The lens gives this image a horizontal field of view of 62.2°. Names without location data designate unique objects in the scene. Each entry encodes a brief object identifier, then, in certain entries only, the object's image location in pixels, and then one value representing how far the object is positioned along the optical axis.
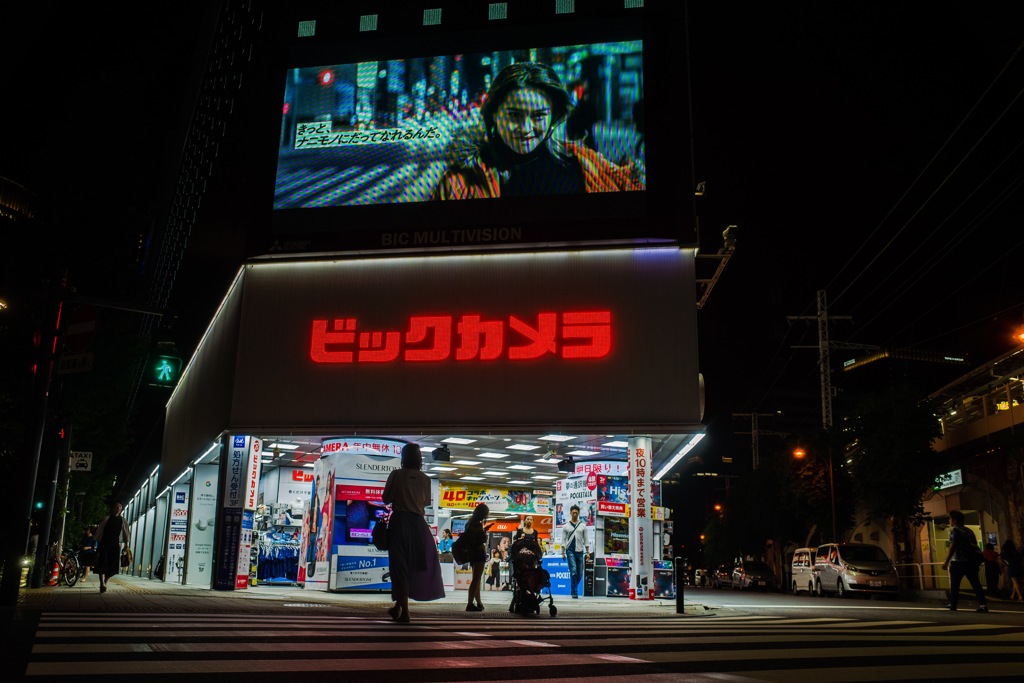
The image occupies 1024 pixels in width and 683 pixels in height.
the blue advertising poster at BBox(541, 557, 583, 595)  20.77
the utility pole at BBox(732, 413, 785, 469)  56.94
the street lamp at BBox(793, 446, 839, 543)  33.10
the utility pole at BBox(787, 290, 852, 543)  34.31
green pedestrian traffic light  16.02
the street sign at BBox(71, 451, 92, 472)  19.70
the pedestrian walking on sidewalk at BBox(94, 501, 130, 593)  15.62
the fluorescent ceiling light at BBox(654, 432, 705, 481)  20.17
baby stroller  11.84
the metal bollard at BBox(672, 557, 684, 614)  13.45
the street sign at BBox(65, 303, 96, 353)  11.01
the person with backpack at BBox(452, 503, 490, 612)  12.12
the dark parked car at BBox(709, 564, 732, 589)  51.54
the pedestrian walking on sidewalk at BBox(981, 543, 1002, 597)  19.27
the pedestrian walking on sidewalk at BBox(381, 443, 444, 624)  8.41
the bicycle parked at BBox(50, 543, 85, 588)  21.22
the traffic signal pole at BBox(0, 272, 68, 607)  9.56
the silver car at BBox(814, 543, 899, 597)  24.88
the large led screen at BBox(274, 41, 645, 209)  19.73
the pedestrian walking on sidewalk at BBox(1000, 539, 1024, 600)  21.01
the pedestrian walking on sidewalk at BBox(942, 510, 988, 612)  13.53
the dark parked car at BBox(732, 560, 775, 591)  42.44
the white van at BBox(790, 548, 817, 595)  29.72
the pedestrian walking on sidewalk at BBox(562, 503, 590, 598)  20.50
